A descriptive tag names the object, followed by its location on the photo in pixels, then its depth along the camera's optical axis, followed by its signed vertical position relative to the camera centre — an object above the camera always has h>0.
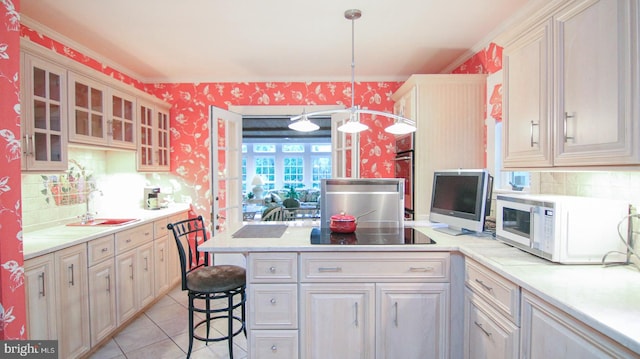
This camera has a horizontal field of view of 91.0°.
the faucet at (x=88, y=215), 2.83 -0.35
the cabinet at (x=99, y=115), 2.42 +0.54
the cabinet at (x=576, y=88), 1.16 +0.39
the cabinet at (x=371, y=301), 1.85 -0.73
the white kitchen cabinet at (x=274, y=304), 1.84 -0.75
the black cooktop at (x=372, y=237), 1.91 -0.39
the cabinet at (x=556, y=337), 0.97 -0.56
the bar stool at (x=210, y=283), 2.06 -0.71
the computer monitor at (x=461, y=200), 1.99 -0.16
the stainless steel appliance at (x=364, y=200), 2.36 -0.18
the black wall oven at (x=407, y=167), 2.97 +0.09
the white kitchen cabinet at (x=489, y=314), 1.39 -0.68
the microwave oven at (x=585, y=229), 1.43 -0.24
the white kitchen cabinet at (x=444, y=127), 2.86 +0.45
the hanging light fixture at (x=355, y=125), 1.95 +0.34
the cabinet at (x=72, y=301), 1.97 -0.81
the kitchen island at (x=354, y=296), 1.84 -0.70
